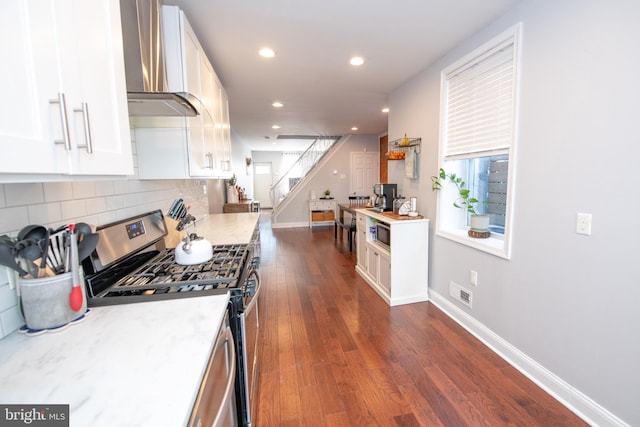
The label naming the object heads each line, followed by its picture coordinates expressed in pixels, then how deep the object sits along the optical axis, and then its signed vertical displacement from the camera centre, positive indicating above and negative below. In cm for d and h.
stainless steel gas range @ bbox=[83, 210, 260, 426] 124 -44
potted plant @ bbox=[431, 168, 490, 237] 248 -19
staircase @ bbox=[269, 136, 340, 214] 788 +77
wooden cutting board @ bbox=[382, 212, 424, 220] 318 -38
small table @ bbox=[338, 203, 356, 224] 526 -48
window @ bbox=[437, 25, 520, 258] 212 +41
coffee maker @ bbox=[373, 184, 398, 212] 374 -16
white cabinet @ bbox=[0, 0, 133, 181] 60 +25
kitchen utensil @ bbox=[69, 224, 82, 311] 100 -31
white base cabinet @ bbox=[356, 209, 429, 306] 304 -86
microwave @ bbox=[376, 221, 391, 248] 319 -57
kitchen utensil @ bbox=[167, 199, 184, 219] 165 -13
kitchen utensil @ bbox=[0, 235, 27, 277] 89 -20
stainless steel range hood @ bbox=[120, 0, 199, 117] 130 +61
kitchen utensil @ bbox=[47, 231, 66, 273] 99 -22
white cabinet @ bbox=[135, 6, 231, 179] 165 +41
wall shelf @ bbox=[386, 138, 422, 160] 328 +44
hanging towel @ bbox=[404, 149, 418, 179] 331 +22
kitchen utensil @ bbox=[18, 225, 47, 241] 92 -14
